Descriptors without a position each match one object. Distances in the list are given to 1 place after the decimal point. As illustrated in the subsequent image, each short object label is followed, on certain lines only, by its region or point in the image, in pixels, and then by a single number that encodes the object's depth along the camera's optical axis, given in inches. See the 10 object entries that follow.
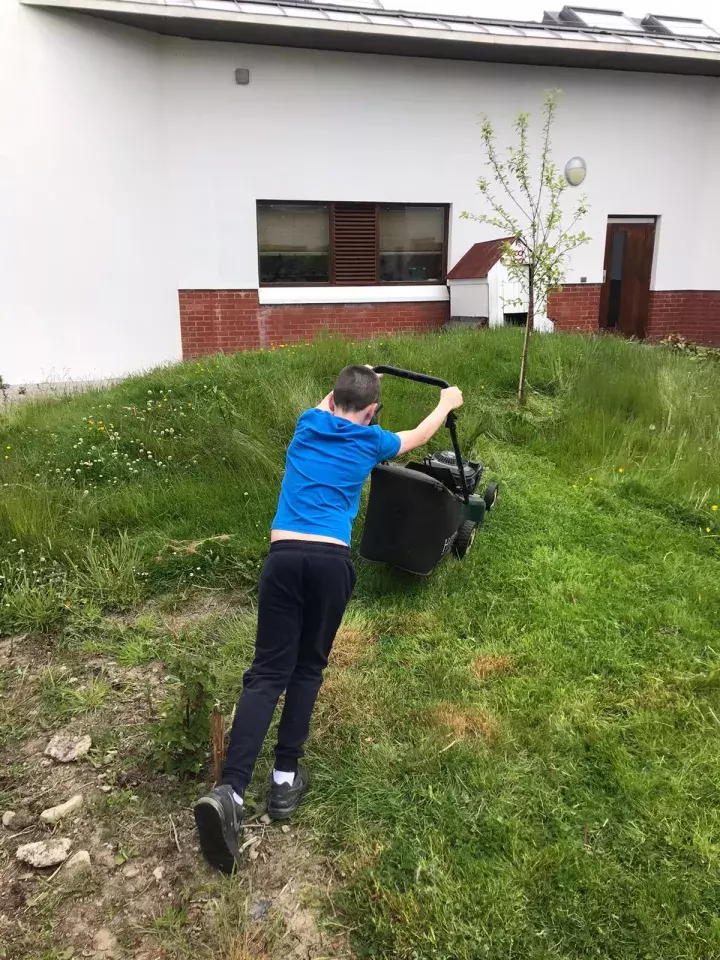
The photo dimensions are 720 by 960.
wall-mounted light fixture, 440.5
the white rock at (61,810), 97.8
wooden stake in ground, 96.7
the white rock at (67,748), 110.4
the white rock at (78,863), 89.7
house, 330.6
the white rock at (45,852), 90.6
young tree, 254.2
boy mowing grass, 91.7
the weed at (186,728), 104.7
